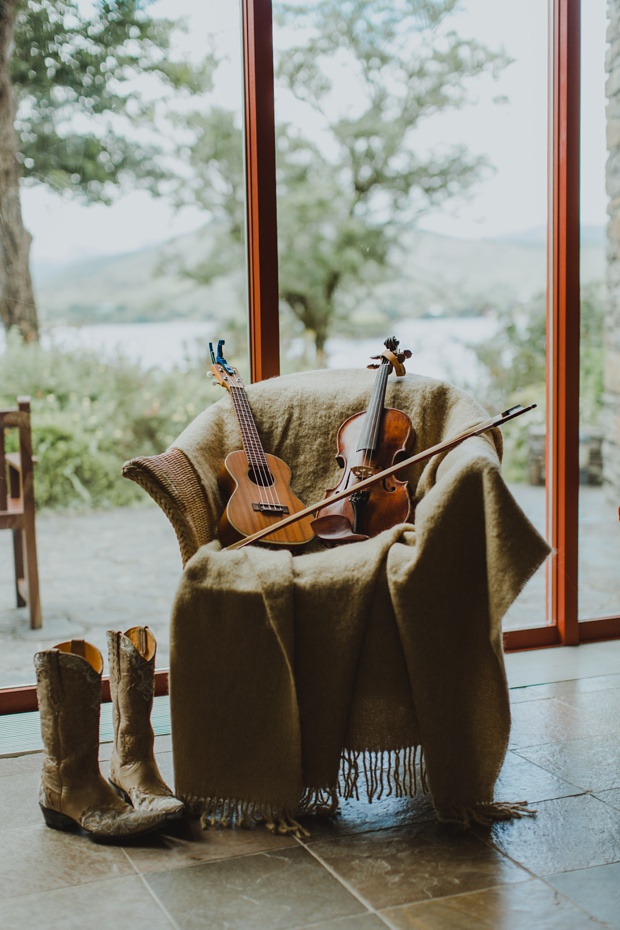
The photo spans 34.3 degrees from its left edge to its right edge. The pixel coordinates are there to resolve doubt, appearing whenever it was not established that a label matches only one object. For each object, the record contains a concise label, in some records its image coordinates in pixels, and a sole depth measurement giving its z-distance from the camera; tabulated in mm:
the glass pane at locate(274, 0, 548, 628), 3018
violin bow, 2199
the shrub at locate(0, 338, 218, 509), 2850
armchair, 2031
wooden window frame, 2916
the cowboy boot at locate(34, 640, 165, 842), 2076
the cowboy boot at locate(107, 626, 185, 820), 2131
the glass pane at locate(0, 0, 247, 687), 2801
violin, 2385
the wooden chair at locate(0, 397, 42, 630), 2838
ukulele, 2334
